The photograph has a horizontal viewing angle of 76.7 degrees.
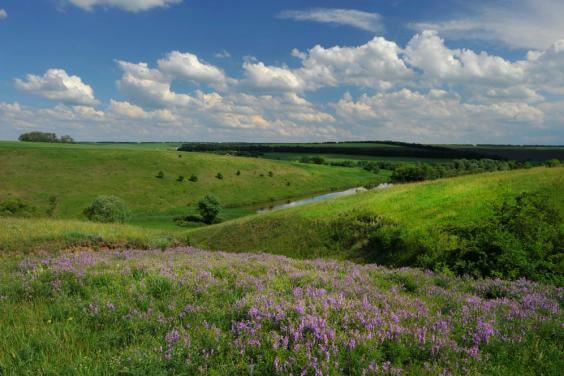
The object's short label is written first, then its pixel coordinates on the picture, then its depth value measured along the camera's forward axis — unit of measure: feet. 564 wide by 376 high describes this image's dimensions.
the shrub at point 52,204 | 243.03
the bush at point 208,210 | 244.22
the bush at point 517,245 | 30.99
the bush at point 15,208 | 162.99
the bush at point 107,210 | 182.09
